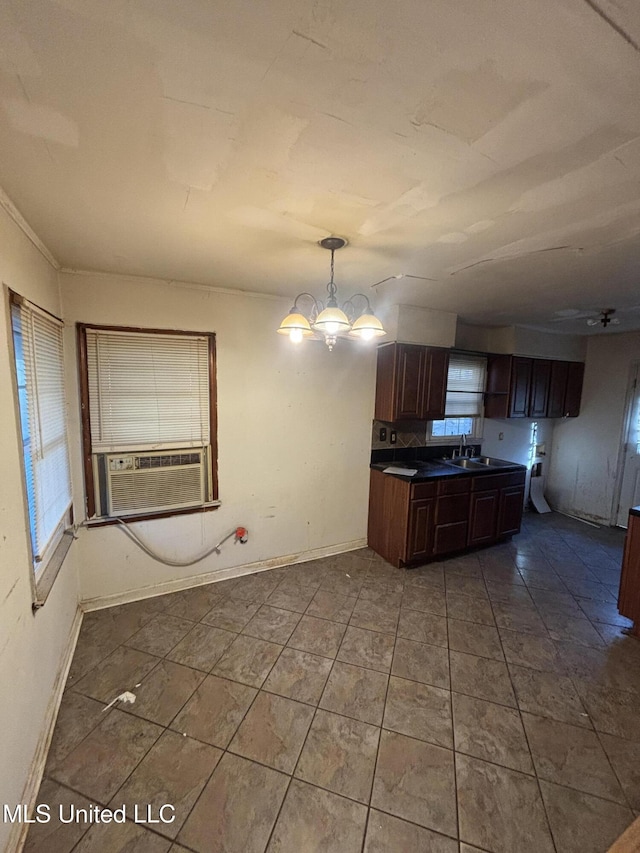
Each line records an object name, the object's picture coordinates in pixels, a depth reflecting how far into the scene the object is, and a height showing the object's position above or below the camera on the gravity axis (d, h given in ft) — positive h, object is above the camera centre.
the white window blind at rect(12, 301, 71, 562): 5.47 -0.82
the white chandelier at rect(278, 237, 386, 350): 5.57 +0.99
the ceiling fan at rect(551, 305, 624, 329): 10.45 +2.40
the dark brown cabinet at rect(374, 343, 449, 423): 10.82 +0.11
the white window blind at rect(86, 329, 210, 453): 8.05 -0.26
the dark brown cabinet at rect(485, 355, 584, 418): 13.34 +0.07
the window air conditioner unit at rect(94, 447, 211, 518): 8.37 -2.58
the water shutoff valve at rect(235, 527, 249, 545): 9.91 -4.41
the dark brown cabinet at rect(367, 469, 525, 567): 10.53 -4.12
